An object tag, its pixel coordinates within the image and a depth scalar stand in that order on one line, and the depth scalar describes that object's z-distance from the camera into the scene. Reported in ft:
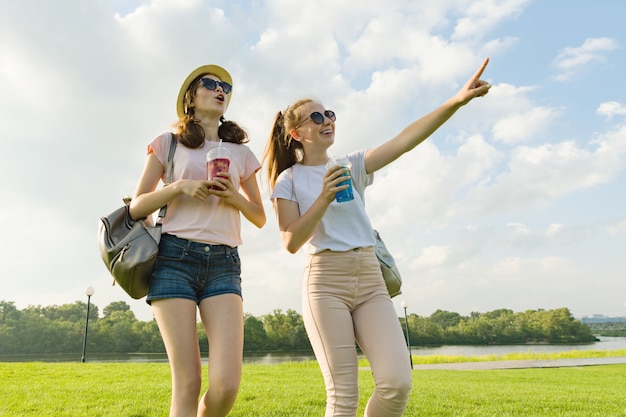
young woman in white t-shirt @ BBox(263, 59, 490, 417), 8.43
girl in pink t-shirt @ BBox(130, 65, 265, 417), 8.43
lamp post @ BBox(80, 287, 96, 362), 71.15
